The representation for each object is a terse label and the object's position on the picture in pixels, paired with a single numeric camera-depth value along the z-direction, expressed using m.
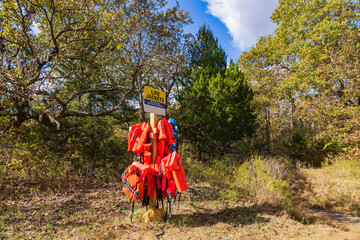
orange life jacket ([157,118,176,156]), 4.03
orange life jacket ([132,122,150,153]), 4.03
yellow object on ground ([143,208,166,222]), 3.99
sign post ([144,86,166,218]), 4.03
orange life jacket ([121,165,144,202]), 3.71
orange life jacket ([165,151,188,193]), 3.72
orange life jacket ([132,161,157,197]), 3.77
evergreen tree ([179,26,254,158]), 9.91
